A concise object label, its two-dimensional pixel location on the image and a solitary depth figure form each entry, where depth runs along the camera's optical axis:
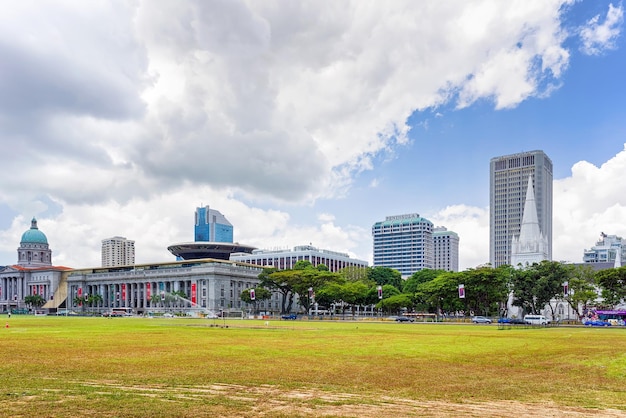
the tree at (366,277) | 176.20
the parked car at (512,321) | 97.31
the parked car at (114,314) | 155.45
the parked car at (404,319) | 113.64
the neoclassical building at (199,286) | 175.62
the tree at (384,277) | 190.75
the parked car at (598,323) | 94.75
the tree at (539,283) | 111.31
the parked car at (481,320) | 104.26
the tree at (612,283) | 104.56
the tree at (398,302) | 136.62
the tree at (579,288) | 109.75
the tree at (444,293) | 121.25
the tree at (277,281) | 152.50
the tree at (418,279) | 169.00
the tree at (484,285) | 116.62
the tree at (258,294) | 157.05
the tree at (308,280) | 150.62
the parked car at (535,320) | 97.82
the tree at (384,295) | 141.16
